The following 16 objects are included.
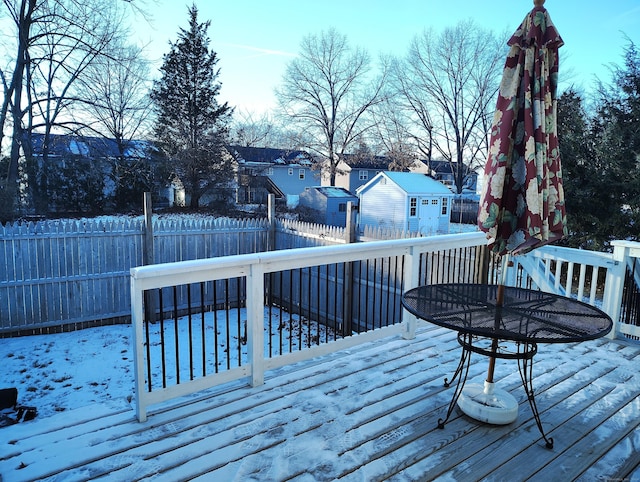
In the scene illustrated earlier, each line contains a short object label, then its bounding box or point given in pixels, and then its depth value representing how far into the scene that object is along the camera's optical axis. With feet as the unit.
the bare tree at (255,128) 85.97
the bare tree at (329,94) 80.79
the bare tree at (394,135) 82.07
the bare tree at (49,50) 34.01
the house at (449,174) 82.94
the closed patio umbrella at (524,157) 6.66
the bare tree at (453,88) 74.38
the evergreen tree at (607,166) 29.81
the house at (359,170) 96.68
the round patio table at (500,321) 6.53
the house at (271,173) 71.31
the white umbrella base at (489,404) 7.32
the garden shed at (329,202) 67.05
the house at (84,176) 46.11
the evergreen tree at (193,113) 59.75
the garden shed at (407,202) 60.29
